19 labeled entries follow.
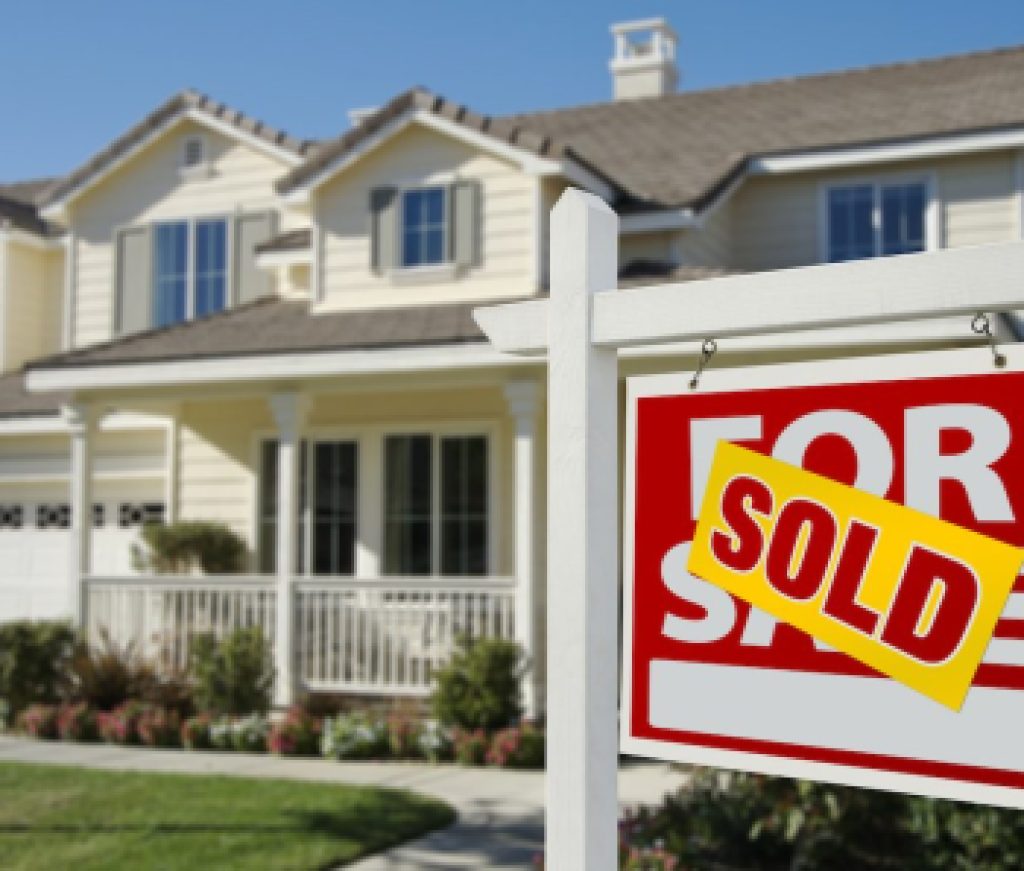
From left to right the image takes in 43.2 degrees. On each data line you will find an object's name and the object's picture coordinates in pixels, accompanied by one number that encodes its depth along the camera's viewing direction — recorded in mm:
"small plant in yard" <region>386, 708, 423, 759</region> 10766
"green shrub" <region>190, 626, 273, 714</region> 11648
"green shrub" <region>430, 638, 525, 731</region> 10742
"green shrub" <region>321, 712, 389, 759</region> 10789
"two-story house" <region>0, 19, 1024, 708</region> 12211
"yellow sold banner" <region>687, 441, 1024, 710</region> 2270
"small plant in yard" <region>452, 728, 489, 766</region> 10430
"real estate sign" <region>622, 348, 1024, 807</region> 2262
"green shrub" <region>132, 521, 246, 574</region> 14688
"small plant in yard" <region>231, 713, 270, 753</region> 11211
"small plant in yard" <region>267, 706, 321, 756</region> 11008
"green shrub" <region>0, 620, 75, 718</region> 12172
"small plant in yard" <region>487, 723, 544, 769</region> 10289
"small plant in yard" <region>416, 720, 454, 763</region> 10570
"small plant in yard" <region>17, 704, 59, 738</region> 11797
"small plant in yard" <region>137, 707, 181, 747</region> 11461
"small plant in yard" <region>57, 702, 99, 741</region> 11656
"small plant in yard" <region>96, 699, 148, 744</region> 11562
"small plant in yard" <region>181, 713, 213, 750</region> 11328
